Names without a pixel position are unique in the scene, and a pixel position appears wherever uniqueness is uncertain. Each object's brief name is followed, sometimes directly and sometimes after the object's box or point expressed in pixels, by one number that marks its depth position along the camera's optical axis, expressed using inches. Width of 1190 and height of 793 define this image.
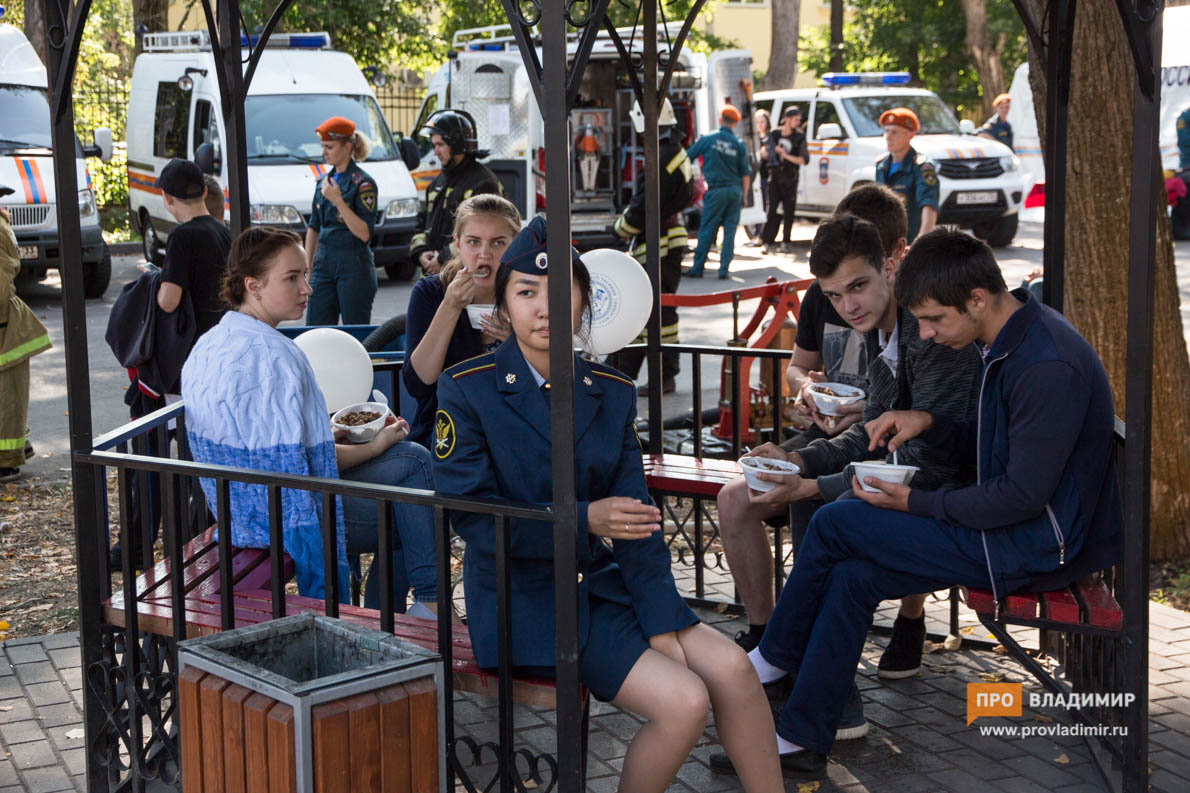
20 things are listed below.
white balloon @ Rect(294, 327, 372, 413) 207.6
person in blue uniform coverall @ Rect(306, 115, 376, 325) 330.3
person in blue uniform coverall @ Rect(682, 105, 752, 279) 634.2
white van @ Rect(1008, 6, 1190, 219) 640.4
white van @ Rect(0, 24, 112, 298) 542.3
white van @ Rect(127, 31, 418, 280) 592.1
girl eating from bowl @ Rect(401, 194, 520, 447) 186.9
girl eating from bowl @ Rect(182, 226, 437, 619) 160.7
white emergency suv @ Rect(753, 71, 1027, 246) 737.6
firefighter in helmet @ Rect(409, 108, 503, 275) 319.9
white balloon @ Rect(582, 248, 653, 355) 245.9
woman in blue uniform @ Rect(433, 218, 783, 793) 129.3
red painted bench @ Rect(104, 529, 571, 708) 134.0
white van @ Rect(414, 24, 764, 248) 669.9
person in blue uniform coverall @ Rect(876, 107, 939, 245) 415.5
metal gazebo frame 117.5
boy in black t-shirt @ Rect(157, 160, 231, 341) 235.6
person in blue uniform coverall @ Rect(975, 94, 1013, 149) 857.5
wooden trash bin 109.0
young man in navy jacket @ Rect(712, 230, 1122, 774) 142.1
